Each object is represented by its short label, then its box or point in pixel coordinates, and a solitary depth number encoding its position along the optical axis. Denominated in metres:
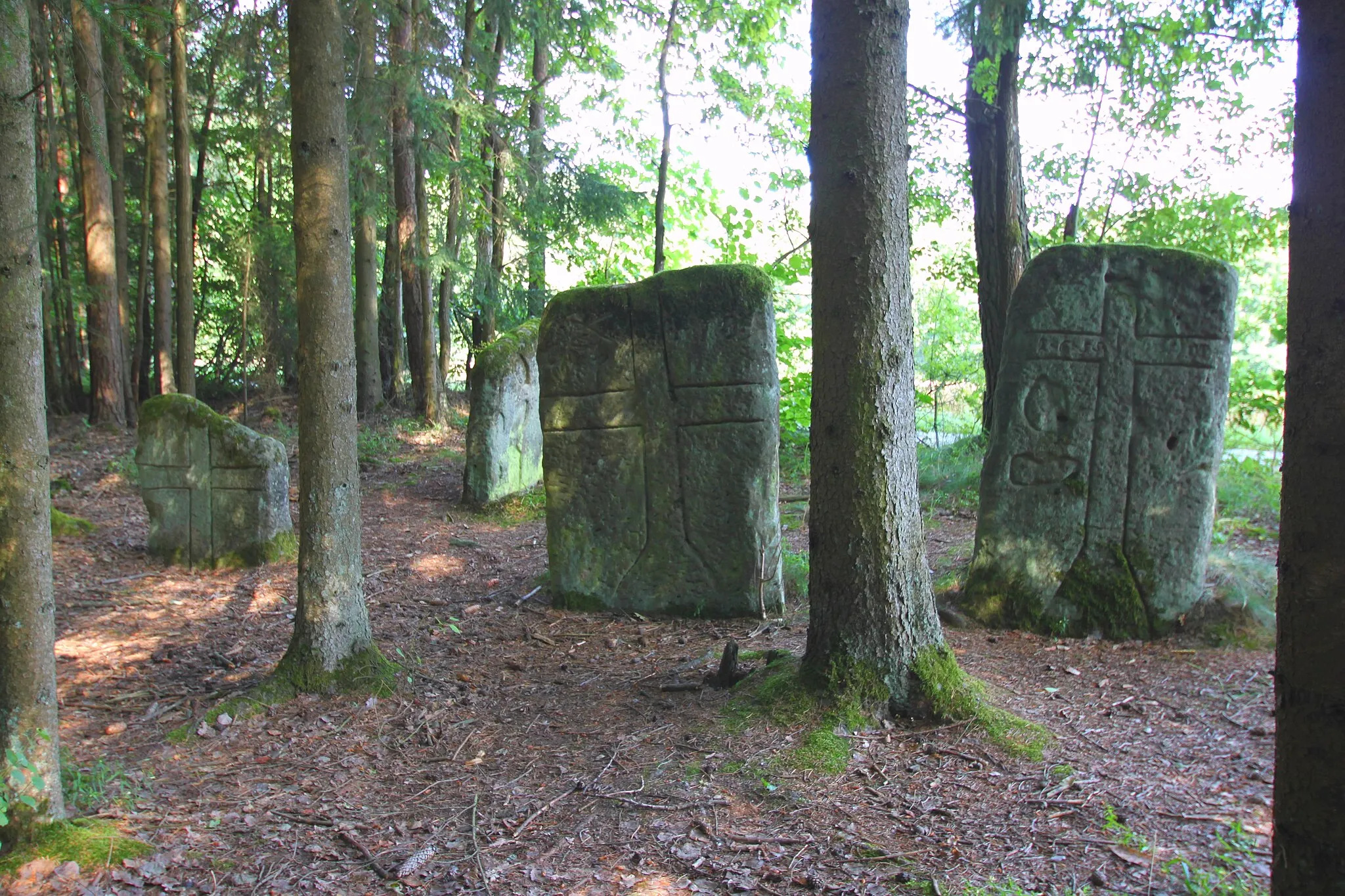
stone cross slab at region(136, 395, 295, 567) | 6.69
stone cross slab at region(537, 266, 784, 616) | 5.25
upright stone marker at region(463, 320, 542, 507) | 8.52
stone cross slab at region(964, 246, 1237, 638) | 4.74
